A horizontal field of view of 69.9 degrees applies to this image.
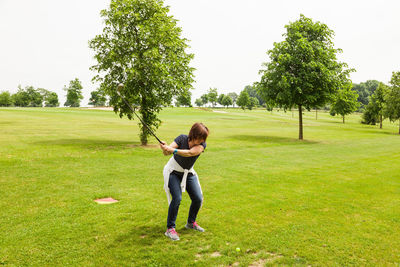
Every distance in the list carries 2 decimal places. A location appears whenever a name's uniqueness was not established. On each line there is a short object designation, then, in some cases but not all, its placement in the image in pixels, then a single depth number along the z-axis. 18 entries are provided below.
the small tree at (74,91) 114.31
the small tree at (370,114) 68.06
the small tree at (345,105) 33.36
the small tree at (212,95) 158.12
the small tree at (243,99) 129.84
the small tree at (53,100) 154.50
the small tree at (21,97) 145.68
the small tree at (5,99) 139.25
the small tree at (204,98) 170.77
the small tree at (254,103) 134.73
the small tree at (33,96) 148.50
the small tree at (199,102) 194.52
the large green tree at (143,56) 22.52
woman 6.21
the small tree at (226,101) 157.54
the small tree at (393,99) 49.66
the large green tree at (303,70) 31.23
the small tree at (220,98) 171.18
